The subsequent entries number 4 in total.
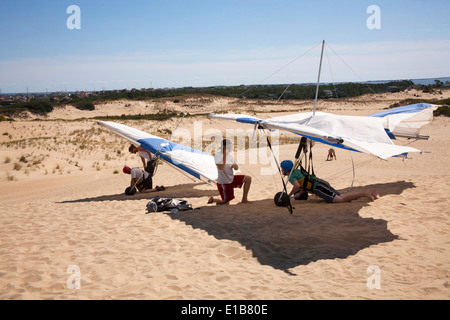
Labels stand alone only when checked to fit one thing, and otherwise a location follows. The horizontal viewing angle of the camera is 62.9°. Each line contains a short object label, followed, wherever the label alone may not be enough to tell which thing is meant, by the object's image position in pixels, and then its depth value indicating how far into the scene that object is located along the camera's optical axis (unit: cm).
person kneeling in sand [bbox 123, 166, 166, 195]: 1040
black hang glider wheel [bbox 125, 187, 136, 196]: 1036
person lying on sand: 793
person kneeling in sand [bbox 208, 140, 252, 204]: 811
